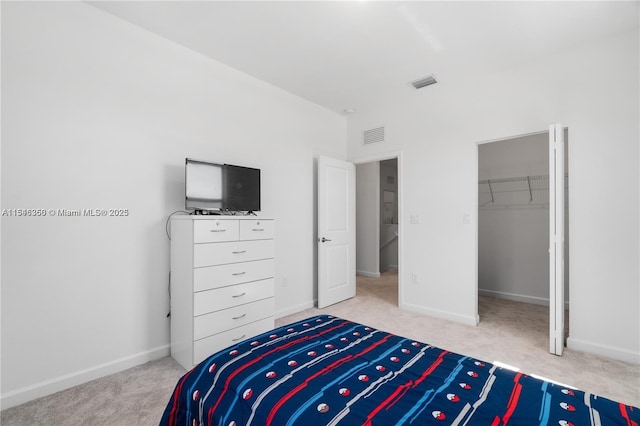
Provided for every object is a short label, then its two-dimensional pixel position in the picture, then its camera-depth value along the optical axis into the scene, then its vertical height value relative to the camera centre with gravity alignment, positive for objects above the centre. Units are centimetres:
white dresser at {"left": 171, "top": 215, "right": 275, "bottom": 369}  228 -58
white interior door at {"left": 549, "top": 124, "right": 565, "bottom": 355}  253 -14
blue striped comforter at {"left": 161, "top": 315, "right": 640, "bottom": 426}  96 -65
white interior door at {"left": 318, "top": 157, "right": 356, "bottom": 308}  389 -24
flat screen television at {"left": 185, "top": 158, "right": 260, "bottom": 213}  256 +25
